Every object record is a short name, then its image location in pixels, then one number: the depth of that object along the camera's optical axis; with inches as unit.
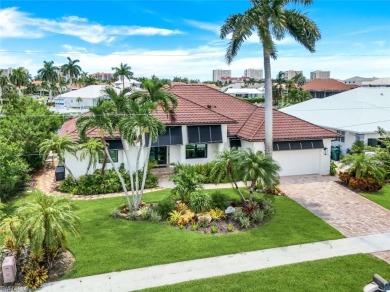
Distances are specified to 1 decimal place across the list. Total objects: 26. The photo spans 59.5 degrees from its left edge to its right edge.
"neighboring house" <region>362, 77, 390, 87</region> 3385.8
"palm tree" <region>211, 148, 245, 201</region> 687.7
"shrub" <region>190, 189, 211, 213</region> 698.2
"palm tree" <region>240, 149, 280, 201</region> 656.4
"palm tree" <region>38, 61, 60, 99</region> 3629.4
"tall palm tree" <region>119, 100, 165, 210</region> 645.9
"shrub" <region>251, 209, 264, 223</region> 676.7
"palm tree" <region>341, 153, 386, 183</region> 906.1
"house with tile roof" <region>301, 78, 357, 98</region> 3332.7
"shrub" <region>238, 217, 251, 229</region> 658.2
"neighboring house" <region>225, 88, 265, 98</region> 3211.1
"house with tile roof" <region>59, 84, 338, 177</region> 1024.9
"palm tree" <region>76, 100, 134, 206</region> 658.2
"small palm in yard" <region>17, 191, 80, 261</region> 468.1
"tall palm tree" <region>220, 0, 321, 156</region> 793.6
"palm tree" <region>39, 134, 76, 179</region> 871.7
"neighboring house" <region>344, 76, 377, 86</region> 4668.6
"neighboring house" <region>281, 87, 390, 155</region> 1261.1
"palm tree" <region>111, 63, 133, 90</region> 2896.2
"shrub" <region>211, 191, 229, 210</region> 725.3
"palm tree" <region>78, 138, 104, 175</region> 876.0
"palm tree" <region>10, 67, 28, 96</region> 3403.1
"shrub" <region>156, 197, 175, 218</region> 697.0
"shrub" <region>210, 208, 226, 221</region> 679.1
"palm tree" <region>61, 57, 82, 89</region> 3668.8
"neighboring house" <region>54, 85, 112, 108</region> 2182.6
